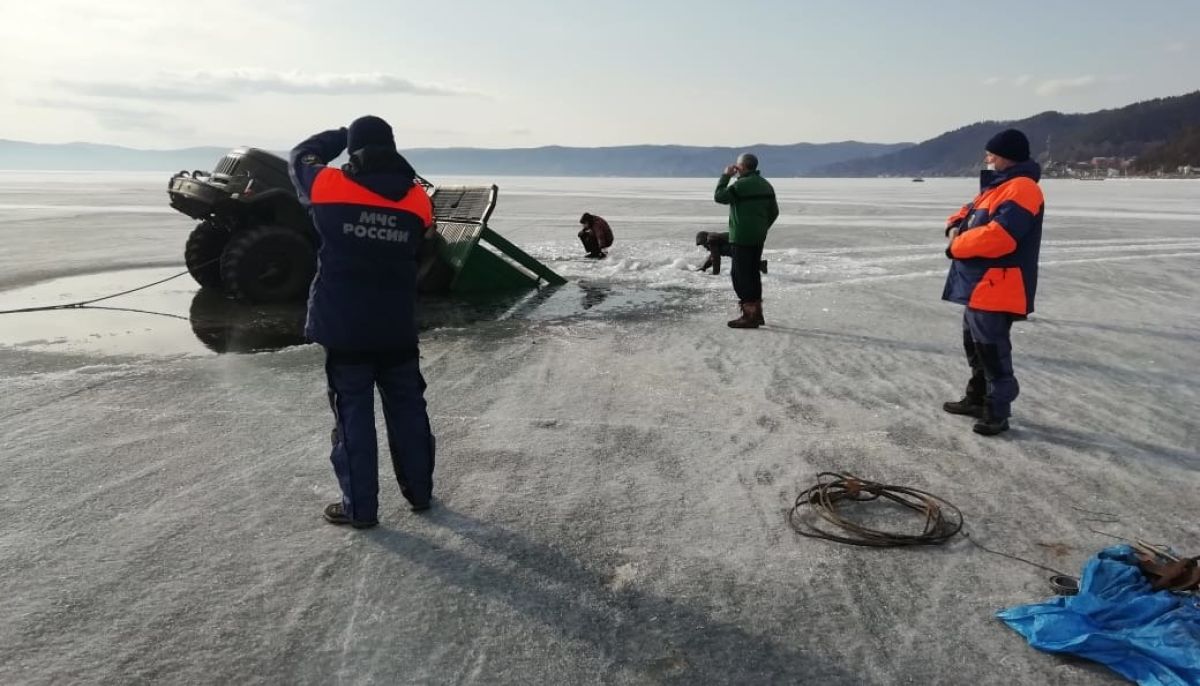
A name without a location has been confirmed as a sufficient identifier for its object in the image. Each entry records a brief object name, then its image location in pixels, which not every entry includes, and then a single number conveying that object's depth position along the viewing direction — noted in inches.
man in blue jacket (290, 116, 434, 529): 121.3
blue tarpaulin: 90.0
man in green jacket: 276.1
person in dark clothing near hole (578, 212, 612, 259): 484.4
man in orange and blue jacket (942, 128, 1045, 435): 163.0
